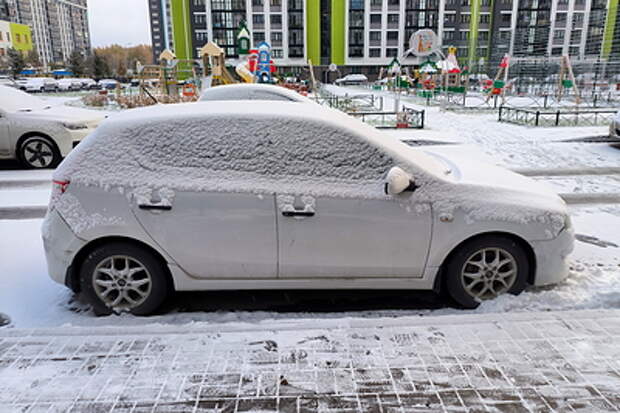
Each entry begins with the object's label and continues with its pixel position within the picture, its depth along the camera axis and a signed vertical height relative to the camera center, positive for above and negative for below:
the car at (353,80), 72.00 -1.82
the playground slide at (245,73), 21.86 -0.21
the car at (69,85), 53.19 -1.56
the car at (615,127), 11.77 -1.46
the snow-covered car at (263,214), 3.79 -1.09
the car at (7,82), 41.88 -0.93
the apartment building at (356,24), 80.81 +6.91
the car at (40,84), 50.48 -1.42
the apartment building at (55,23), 145.00 +14.65
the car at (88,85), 58.28 -1.72
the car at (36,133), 9.80 -1.21
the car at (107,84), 59.19 -1.77
